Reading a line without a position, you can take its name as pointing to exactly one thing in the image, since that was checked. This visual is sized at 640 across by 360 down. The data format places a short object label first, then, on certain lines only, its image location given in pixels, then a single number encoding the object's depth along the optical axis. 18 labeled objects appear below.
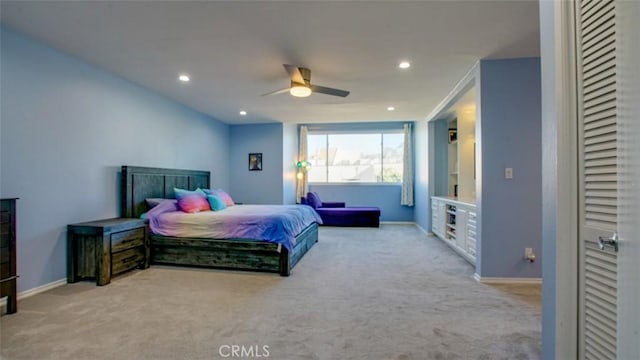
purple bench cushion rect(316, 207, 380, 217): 7.41
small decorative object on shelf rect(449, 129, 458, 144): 6.42
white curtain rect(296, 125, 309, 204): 8.29
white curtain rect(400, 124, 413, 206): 7.97
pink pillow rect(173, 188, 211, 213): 4.50
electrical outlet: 3.43
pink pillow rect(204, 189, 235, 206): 5.39
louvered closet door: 1.12
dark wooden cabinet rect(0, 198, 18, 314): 2.46
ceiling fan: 3.47
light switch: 3.46
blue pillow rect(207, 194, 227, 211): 4.82
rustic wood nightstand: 3.33
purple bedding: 3.81
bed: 3.80
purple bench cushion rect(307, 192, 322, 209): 7.61
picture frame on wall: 7.41
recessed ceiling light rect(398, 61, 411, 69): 3.54
